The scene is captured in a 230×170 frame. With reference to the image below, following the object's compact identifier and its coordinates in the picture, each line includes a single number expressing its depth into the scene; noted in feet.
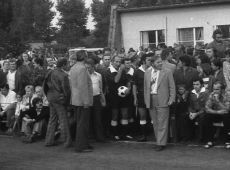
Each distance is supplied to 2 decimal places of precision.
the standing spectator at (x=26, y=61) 50.13
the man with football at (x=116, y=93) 39.81
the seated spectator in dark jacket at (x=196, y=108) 36.83
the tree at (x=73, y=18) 212.84
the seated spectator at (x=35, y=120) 41.98
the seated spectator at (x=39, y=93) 42.53
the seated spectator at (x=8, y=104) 45.29
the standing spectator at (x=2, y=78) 48.04
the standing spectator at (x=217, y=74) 37.35
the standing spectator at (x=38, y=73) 44.04
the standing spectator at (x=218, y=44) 44.61
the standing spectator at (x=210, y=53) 42.13
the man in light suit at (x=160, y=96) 36.14
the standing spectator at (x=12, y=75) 48.22
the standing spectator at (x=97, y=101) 39.47
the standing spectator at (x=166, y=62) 37.32
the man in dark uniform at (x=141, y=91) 38.73
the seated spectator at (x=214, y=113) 35.81
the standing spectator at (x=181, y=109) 37.68
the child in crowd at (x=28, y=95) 43.36
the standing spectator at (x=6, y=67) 52.05
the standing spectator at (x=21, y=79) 45.88
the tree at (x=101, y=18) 211.61
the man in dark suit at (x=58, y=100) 38.75
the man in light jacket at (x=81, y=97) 36.40
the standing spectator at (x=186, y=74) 38.45
